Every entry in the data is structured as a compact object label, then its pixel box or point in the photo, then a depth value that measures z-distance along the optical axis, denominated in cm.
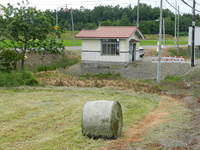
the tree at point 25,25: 2542
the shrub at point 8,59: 2153
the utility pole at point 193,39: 2773
